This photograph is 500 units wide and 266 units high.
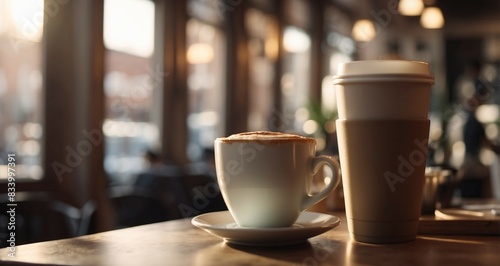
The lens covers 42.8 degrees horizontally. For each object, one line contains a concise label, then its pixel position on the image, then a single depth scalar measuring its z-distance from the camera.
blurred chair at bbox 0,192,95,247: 2.46
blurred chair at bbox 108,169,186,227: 2.83
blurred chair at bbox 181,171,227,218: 4.58
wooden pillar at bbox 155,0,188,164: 6.16
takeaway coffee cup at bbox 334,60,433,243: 1.02
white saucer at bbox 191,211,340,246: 0.98
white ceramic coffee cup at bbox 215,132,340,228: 1.02
